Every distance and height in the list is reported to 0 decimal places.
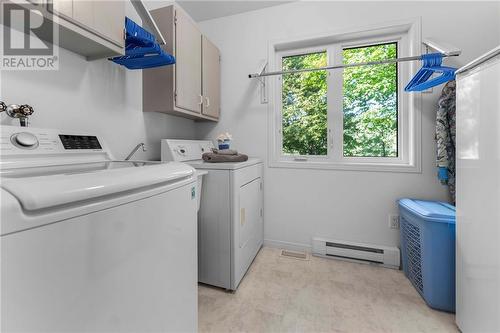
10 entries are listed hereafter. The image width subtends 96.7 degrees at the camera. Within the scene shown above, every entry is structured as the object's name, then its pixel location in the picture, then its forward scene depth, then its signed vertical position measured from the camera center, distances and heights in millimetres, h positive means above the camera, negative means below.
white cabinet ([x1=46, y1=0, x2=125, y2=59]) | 942 +651
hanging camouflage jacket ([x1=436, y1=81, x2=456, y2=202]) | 1648 +219
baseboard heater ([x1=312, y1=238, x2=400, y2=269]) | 1954 -788
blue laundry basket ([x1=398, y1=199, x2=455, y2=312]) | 1395 -564
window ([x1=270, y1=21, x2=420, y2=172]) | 2016 +561
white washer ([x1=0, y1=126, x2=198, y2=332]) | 434 -201
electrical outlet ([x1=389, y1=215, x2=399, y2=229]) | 1971 -490
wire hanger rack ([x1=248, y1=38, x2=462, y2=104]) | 1515 +855
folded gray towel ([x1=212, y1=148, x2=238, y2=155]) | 1736 +111
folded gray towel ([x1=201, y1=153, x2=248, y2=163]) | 1685 +60
